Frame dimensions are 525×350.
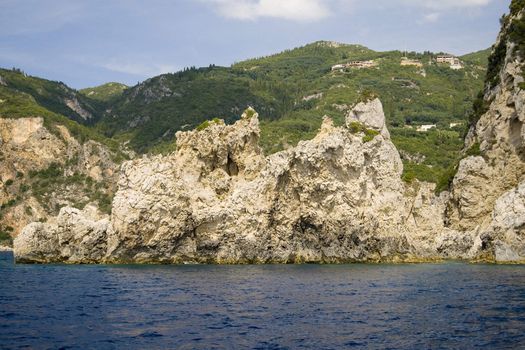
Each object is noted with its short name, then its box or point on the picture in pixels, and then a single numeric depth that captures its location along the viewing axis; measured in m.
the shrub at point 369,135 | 83.56
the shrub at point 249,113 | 88.31
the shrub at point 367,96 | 96.32
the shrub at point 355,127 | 87.62
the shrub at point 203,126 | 86.13
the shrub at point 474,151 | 93.54
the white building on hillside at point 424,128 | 188.38
